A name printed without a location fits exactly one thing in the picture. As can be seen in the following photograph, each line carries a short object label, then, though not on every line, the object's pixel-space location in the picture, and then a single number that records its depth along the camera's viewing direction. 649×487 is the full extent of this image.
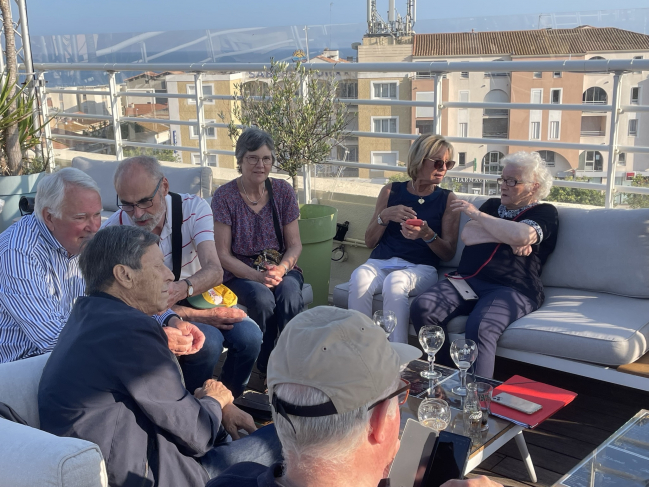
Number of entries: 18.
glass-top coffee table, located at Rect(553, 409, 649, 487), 1.74
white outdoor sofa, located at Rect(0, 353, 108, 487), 1.18
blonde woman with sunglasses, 3.39
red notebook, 2.10
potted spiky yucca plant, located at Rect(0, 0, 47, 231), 5.48
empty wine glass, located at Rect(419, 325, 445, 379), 2.34
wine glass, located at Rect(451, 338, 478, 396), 2.21
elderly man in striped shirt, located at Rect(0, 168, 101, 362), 2.03
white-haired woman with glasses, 3.03
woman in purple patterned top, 3.22
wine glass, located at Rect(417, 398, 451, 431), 1.99
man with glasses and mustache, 2.64
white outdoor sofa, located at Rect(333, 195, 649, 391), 2.69
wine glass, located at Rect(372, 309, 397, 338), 2.57
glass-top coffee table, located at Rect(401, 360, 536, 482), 1.99
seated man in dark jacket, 1.44
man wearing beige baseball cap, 0.96
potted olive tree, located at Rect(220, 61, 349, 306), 4.23
